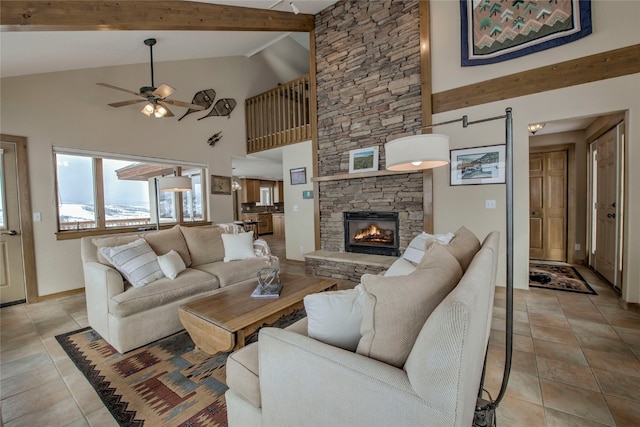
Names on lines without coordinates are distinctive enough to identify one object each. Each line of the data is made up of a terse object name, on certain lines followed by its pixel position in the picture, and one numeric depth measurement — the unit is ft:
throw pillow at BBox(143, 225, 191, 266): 9.53
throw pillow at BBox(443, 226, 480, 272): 4.81
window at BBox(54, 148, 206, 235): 12.71
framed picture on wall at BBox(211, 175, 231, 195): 18.23
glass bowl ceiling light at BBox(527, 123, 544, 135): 11.53
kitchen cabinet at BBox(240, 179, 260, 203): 34.24
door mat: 10.98
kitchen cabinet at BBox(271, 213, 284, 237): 30.27
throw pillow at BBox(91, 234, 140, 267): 8.18
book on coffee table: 7.26
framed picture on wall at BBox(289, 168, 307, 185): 17.13
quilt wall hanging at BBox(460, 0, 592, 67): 9.20
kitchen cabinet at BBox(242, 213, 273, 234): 32.45
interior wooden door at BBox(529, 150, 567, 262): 15.23
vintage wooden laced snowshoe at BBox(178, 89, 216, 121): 17.00
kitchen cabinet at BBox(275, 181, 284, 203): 39.18
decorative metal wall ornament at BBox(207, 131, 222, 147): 18.06
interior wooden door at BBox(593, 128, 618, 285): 10.44
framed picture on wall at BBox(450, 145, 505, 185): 10.78
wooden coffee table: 5.77
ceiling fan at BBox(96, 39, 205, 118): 11.52
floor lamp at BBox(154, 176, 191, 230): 13.97
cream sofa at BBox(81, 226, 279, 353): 7.06
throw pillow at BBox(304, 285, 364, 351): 3.35
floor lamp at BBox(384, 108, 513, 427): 4.13
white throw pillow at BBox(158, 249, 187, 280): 8.47
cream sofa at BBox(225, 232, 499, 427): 2.19
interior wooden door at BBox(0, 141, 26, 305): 10.68
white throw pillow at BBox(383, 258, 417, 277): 6.29
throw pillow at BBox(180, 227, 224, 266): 10.48
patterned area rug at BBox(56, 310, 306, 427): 4.93
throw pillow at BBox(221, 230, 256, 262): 10.98
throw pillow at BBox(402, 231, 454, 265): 7.45
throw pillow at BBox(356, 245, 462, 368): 2.87
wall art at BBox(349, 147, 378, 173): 13.65
